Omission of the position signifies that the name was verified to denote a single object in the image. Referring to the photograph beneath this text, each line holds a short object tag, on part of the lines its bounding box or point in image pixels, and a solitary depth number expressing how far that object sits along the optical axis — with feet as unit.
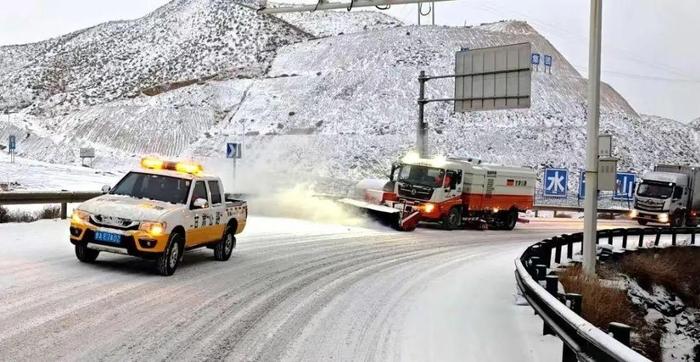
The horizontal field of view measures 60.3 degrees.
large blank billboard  83.41
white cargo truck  110.83
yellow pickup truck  30.94
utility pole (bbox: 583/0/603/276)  42.16
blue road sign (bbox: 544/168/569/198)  128.26
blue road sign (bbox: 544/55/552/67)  245.96
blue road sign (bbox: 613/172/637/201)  134.62
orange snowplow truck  78.02
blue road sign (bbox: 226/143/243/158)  90.32
